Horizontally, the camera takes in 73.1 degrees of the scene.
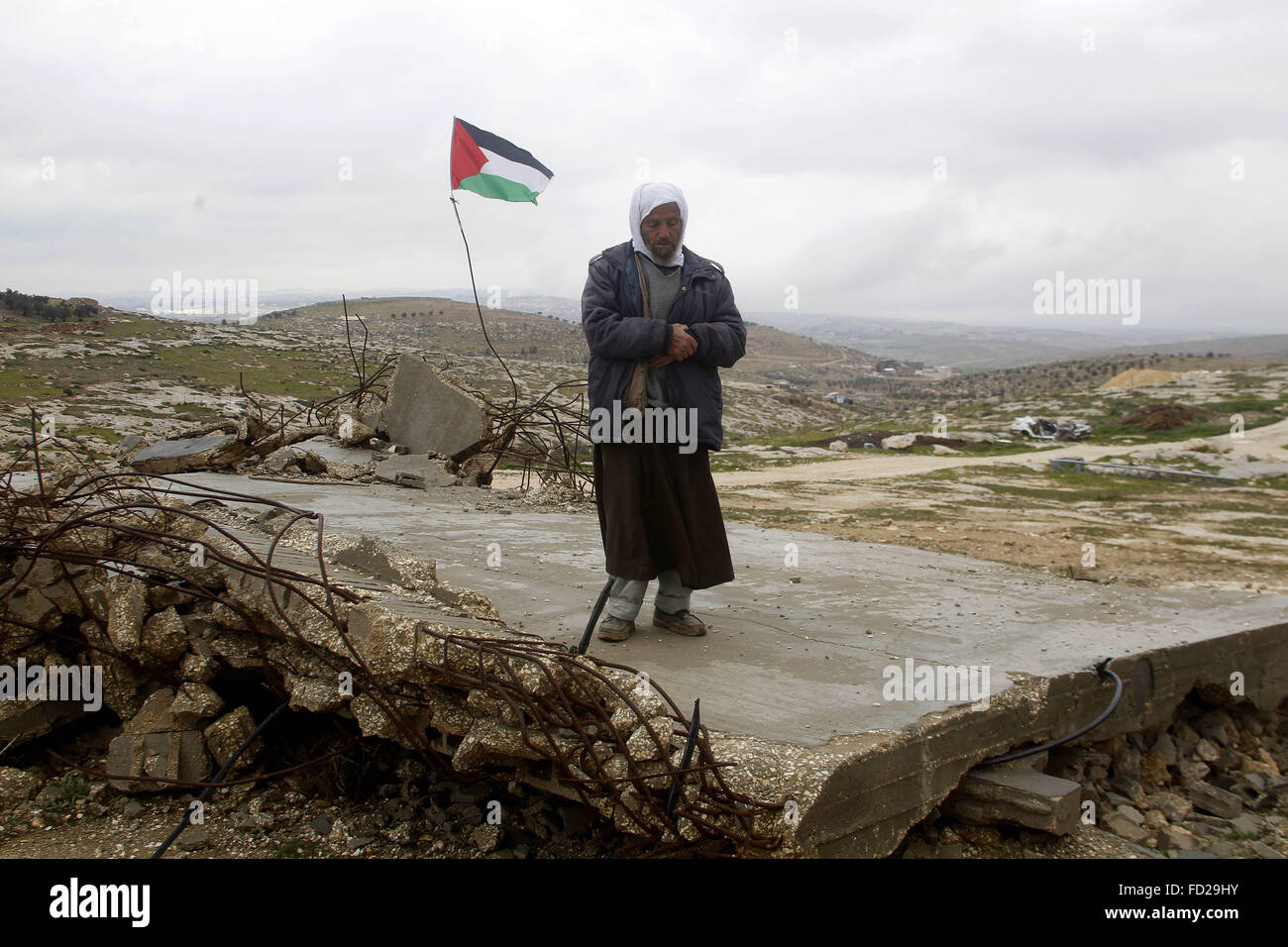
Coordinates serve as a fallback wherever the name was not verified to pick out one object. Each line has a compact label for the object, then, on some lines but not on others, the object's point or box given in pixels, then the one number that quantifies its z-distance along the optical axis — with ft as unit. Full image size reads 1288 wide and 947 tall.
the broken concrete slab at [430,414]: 28.91
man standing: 12.25
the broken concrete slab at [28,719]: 11.91
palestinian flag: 24.43
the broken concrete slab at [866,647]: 9.31
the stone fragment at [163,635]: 11.98
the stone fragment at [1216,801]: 12.85
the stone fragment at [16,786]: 11.14
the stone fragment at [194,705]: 11.63
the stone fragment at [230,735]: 11.71
